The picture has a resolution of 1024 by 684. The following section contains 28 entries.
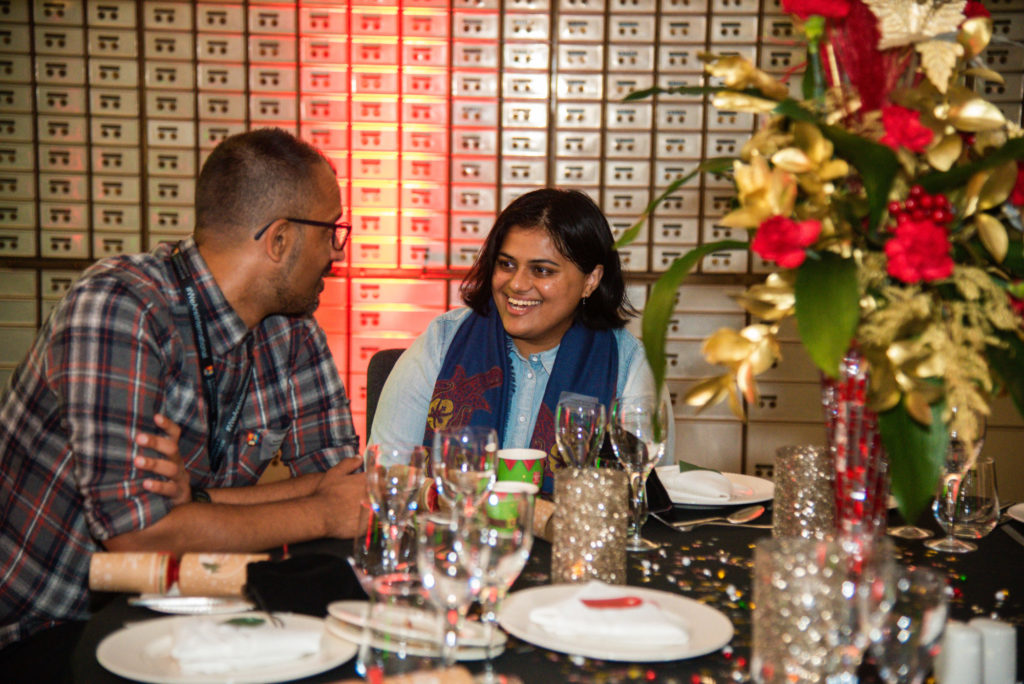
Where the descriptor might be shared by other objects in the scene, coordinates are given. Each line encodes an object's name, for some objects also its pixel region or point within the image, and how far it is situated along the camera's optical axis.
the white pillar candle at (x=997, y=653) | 0.92
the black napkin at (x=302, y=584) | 1.06
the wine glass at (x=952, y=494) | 1.45
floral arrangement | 1.04
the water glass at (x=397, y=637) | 0.80
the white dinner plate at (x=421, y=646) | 0.80
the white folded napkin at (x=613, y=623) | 0.98
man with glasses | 1.42
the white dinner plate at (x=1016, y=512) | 1.65
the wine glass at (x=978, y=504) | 1.53
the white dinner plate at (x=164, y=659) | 0.88
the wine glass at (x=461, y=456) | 1.30
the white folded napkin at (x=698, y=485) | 1.70
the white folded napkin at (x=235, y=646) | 0.90
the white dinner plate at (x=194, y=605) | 1.07
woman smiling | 2.35
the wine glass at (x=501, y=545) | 0.92
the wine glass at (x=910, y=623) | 0.80
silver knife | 1.53
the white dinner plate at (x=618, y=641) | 0.95
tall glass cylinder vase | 1.16
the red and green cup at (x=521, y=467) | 1.61
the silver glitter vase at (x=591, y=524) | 1.18
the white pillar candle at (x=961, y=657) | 0.90
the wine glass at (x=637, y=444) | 1.45
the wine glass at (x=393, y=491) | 1.12
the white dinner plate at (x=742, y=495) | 1.68
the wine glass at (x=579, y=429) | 1.51
